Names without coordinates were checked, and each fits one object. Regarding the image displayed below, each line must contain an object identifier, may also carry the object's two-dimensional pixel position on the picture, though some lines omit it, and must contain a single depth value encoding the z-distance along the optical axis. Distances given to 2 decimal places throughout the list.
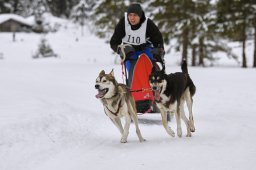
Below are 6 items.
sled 15.33
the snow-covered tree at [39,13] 139.62
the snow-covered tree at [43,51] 82.69
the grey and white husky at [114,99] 12.48
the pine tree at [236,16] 51.48
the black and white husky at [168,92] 12.87
